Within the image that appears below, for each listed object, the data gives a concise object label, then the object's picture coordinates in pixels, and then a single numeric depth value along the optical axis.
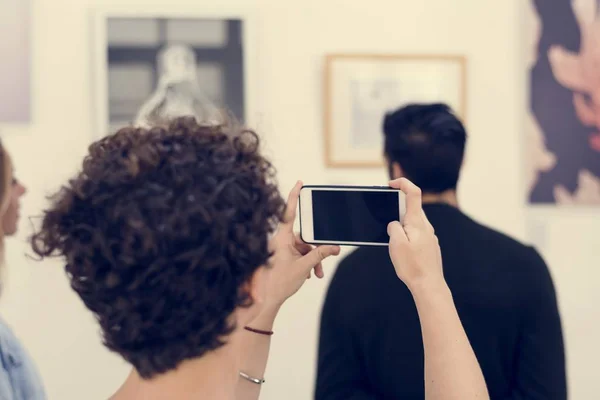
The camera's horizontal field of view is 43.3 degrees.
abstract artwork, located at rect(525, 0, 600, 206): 2.32
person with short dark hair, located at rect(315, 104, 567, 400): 1.40
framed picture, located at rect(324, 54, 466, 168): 2.22
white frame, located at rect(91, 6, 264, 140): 2.10
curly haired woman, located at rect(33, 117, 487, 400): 0.75
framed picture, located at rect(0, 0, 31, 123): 2.06
